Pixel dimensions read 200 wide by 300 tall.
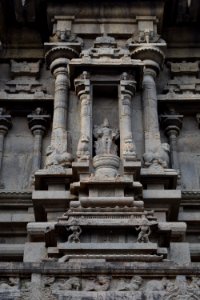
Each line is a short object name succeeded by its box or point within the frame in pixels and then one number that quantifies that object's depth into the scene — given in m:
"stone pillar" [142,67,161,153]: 13.94
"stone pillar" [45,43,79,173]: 13.33
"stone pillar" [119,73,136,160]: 13.28
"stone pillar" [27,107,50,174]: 15.08
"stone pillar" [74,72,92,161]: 13.27
